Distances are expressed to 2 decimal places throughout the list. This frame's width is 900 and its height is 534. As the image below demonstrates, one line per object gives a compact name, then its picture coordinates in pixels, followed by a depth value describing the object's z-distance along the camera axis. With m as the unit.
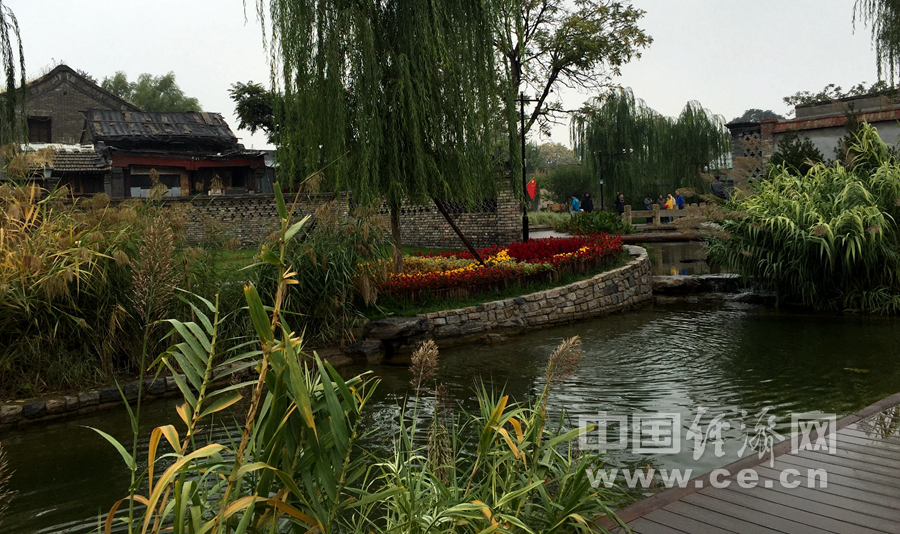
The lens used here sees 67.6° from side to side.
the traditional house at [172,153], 28.47
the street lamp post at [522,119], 16.61
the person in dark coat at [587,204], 30.61
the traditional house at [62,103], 35.25
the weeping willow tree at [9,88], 7.02
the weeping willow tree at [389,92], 10.58
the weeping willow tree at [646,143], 34.09
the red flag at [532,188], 27.91
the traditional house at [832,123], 17.02
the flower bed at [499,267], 10.80
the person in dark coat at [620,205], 29.41
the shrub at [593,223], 19.66
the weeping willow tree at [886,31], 12.97
